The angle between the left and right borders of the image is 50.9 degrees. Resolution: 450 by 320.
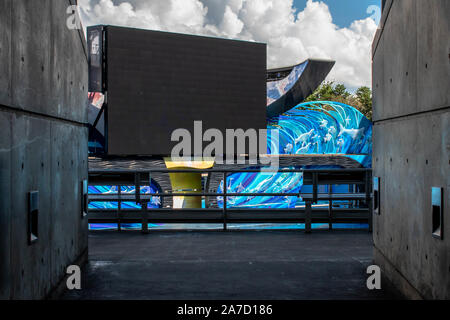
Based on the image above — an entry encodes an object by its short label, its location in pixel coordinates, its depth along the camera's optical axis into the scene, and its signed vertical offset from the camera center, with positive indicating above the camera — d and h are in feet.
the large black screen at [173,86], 86.84 +13.74
